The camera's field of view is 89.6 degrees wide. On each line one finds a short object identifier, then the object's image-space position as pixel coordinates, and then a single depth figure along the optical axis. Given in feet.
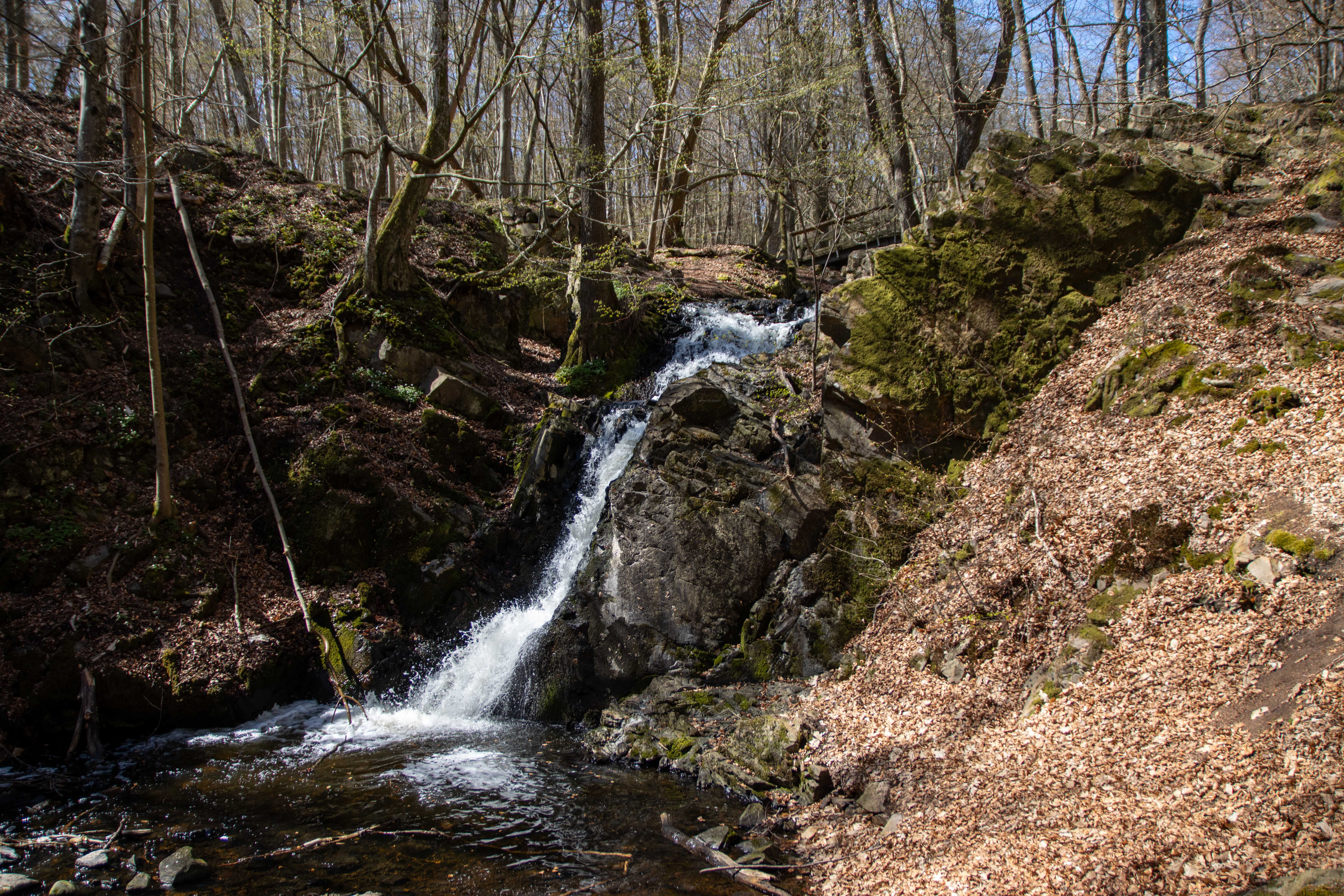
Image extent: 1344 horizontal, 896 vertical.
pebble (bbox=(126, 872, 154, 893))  14.52
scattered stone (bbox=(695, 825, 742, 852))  16.07
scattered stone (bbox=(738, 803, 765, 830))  17.17
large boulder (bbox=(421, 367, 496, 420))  35.76
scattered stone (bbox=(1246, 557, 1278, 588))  13.69
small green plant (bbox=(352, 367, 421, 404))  34.81
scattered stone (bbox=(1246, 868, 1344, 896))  8.39
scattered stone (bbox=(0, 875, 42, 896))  14.10
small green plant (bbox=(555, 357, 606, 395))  40.42
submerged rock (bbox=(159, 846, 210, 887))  14.74
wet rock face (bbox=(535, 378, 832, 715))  25.55
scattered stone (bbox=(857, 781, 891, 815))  16.01
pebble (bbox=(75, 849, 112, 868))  15.31
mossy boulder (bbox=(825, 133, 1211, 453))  25.29
